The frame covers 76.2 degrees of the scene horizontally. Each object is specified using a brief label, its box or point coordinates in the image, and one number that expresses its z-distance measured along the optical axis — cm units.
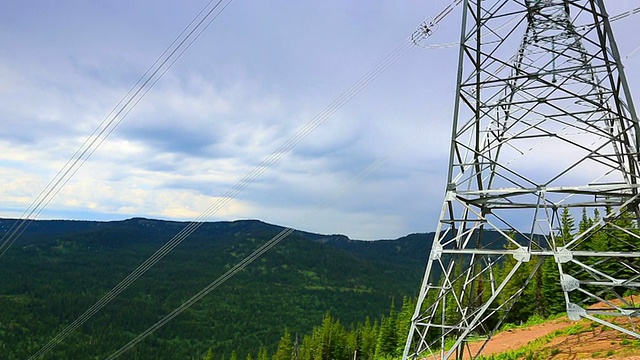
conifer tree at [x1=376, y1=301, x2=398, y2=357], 4684
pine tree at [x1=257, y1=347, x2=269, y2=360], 5879
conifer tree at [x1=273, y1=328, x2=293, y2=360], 5625
